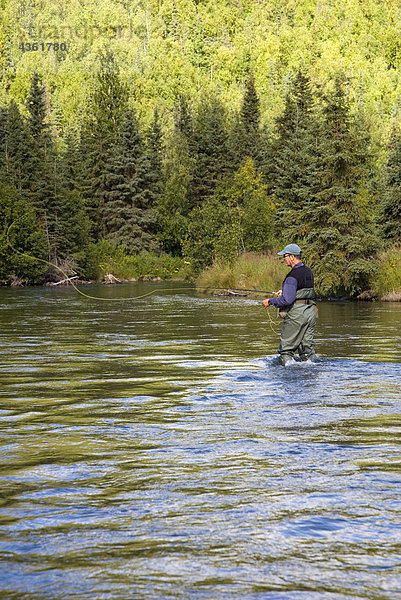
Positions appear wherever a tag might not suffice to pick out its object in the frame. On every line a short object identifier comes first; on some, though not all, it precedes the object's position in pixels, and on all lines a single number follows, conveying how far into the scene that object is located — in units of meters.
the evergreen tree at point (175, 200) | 79.75
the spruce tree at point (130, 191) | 78.62
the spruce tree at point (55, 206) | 61.47
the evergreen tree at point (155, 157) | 82.75
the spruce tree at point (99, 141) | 81.88
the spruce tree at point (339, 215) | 35.34
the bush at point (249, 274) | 38.30
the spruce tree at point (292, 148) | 58.42
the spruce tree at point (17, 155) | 62.34
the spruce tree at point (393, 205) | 41.41
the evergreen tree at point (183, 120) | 91.99
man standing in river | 13.49
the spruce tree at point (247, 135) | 82.75
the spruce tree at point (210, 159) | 85.06
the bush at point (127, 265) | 63.28
